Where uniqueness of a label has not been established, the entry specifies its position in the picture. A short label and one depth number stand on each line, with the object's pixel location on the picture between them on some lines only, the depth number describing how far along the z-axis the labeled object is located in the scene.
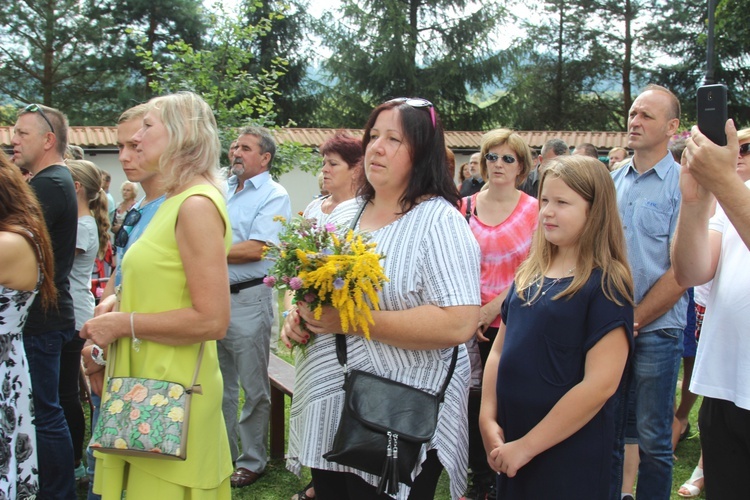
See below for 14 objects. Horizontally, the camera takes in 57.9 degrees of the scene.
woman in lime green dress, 2.48
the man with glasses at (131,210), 2.91
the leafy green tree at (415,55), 29.98
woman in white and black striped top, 2.35
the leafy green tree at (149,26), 28.39
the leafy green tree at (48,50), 27.97
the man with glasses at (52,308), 3.50
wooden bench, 4.99
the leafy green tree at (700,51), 25.17
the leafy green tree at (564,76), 34.25
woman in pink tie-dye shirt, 4.08
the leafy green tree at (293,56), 30.59
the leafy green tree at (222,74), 8.16
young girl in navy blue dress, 2.46
